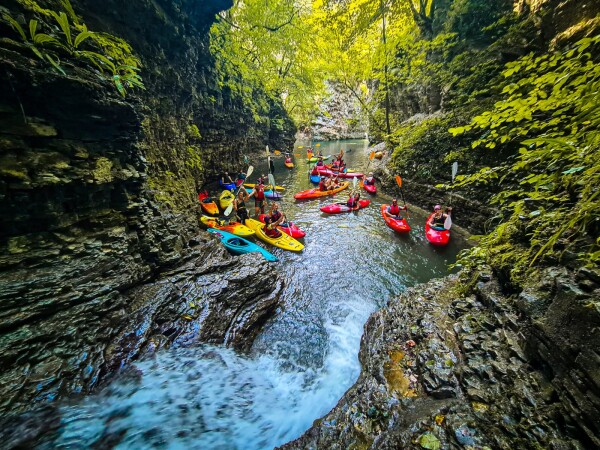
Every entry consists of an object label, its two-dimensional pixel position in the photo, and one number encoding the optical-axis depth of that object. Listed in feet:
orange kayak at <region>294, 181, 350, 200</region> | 41.14
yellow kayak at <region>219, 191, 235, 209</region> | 33.88
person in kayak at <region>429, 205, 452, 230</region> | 25.32
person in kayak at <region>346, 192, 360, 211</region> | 35.26
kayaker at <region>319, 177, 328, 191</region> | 42.91
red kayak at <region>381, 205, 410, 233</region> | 27.48
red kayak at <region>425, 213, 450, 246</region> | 24.06
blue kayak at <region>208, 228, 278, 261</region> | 23.32
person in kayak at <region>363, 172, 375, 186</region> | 44.06
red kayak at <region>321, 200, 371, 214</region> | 34.60
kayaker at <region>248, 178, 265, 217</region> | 32.89
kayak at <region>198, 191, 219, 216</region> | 31.68
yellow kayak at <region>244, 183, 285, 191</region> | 44.04
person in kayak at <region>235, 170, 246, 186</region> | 43.68
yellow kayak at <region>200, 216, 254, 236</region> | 26.71
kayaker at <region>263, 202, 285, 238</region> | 26.37
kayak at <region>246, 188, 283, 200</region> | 41.00
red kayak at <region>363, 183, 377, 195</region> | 42.45
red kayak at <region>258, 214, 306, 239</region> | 27.66
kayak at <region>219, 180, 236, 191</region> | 40.24
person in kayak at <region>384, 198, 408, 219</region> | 30.37
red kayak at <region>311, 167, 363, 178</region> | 52.78
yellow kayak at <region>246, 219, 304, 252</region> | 25.26
